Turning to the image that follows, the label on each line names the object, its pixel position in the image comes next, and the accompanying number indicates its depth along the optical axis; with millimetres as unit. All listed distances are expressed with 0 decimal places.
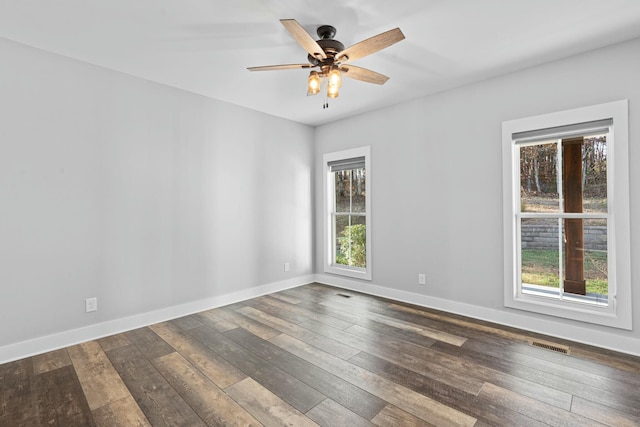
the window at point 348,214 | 4516
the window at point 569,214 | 2623
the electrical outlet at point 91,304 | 2930
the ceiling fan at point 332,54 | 2078
